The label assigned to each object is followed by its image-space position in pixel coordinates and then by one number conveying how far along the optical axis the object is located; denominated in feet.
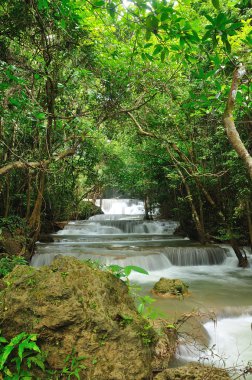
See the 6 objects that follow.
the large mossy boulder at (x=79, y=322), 7.85
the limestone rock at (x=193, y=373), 9.11
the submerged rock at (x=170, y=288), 20.80
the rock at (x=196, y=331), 14.02
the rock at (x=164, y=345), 10.50
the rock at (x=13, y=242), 26.07
